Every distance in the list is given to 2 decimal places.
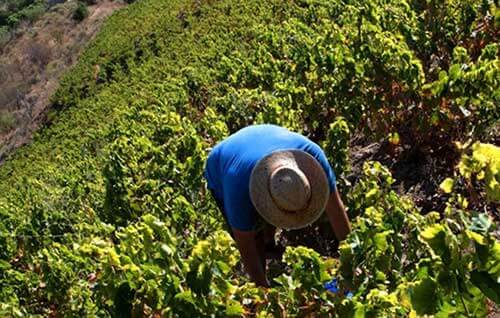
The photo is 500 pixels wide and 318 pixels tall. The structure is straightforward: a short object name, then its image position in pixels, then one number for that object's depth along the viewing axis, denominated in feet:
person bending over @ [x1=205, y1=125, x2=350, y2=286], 10.47
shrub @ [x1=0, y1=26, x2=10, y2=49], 164.23
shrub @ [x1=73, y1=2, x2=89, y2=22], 146.41
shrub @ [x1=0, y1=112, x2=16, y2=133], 119.05
